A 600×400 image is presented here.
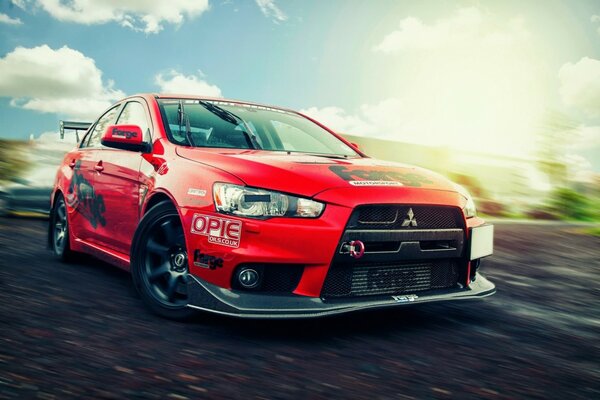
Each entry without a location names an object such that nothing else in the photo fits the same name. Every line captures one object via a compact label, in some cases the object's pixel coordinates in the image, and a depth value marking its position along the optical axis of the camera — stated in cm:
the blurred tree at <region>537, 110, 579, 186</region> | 1077
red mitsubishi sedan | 328
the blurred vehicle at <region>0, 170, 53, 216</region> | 887
